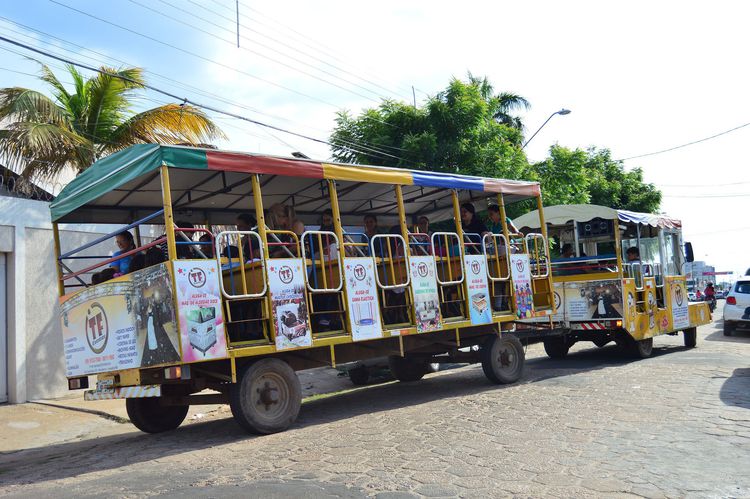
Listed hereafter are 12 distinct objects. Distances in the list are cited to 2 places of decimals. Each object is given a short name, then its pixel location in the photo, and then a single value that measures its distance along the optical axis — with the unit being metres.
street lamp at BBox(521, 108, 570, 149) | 21.92
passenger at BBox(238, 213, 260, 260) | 7.33
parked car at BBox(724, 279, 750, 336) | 18.01
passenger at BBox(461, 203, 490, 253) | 10.02
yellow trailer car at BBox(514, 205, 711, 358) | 11.91
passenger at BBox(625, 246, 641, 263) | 12.83
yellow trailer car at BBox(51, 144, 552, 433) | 6.47
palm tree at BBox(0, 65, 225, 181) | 11.57
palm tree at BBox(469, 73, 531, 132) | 27.77
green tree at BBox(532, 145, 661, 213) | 20.06
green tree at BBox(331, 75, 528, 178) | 17.66
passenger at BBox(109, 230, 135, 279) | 7.42
